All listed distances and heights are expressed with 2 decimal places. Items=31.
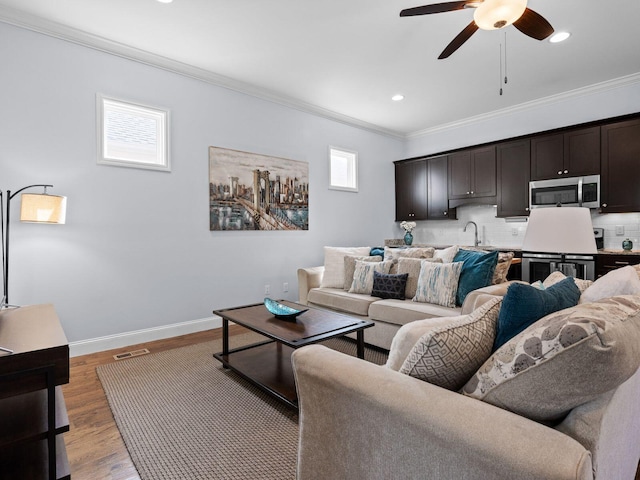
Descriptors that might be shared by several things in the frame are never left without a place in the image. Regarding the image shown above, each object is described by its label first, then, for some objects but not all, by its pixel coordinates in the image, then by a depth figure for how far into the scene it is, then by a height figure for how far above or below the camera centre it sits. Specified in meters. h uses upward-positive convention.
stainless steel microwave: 4.14 +0.59
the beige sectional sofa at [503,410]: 0.76 -0.44
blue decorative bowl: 2.53 -0.53
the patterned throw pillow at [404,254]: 3.64 -0.15
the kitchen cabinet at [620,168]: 3.88 +0.83
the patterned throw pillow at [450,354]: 1.04 -0.36
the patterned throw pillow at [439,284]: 3.01 -0.40
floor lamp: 2.50 +0.23
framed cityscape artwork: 3.98 +0.62
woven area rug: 1.66 -1.07
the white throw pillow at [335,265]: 3.92 -0.29
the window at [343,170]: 5.33 +1.14
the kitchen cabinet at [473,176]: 5.08 +0.99
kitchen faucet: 5.48 +0.04
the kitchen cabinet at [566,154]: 4.16 +1.09
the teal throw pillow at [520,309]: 1.11 -0.23
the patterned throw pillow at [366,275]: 3.57 -0.37
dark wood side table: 1.26 -0.73
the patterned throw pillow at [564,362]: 0.78 -0.30
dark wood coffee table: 2.18 -0.62
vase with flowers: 5.96 +0.18
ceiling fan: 2.05 +1.44
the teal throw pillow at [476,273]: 2.96 -0.29
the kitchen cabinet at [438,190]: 5.64 +0.83
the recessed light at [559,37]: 3.12 +1.87
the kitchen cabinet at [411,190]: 5.91 +0.89
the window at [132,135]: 3.25 +1.08
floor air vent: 3.07 -1.03
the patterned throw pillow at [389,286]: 3.32 -0.45
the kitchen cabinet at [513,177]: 4.71 +0.88
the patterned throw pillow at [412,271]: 3.37 -0.31
